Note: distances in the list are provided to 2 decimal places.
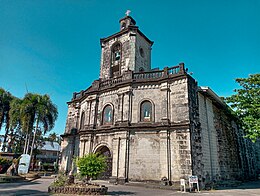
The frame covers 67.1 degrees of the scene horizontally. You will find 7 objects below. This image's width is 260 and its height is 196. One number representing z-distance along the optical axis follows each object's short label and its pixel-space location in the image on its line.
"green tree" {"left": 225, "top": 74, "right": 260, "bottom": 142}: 13.40
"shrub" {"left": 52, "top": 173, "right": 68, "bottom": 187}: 10.01
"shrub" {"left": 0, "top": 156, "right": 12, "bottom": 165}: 19.36
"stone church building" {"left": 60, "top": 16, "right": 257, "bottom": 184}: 13.34
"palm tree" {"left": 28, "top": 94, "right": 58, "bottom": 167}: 22.51
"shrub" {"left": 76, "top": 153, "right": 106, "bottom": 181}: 10.13
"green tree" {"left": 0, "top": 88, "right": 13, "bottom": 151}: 26.61
